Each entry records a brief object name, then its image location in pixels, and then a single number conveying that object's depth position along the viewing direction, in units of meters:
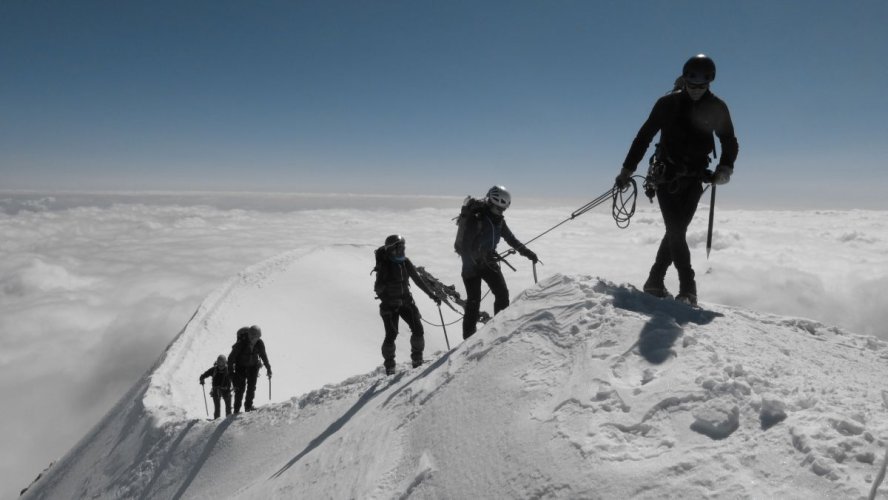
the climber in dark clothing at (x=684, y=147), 4.78
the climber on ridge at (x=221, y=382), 12.95
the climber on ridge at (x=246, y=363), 11.04
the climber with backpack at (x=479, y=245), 7.16
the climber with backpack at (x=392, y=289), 8.19
